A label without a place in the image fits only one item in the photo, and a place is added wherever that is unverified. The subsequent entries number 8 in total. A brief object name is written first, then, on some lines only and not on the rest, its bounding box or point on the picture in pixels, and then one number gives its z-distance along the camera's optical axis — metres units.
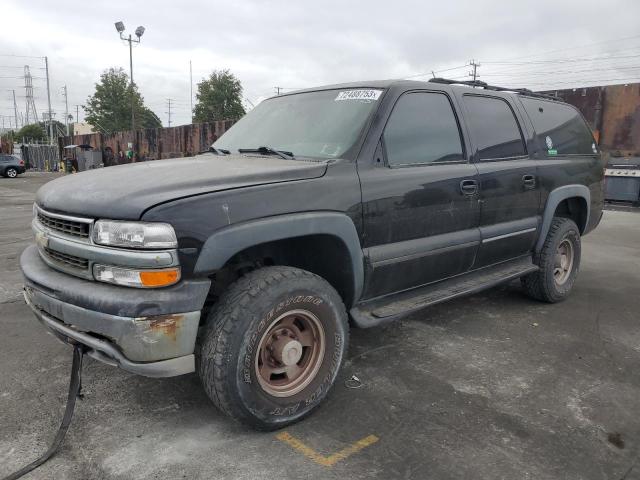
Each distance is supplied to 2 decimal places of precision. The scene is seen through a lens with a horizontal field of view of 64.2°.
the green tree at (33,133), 89.19
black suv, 2.32
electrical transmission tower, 86.72
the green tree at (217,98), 50.03
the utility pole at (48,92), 48.91
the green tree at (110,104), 55.22
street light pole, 28.98
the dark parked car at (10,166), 28.55
